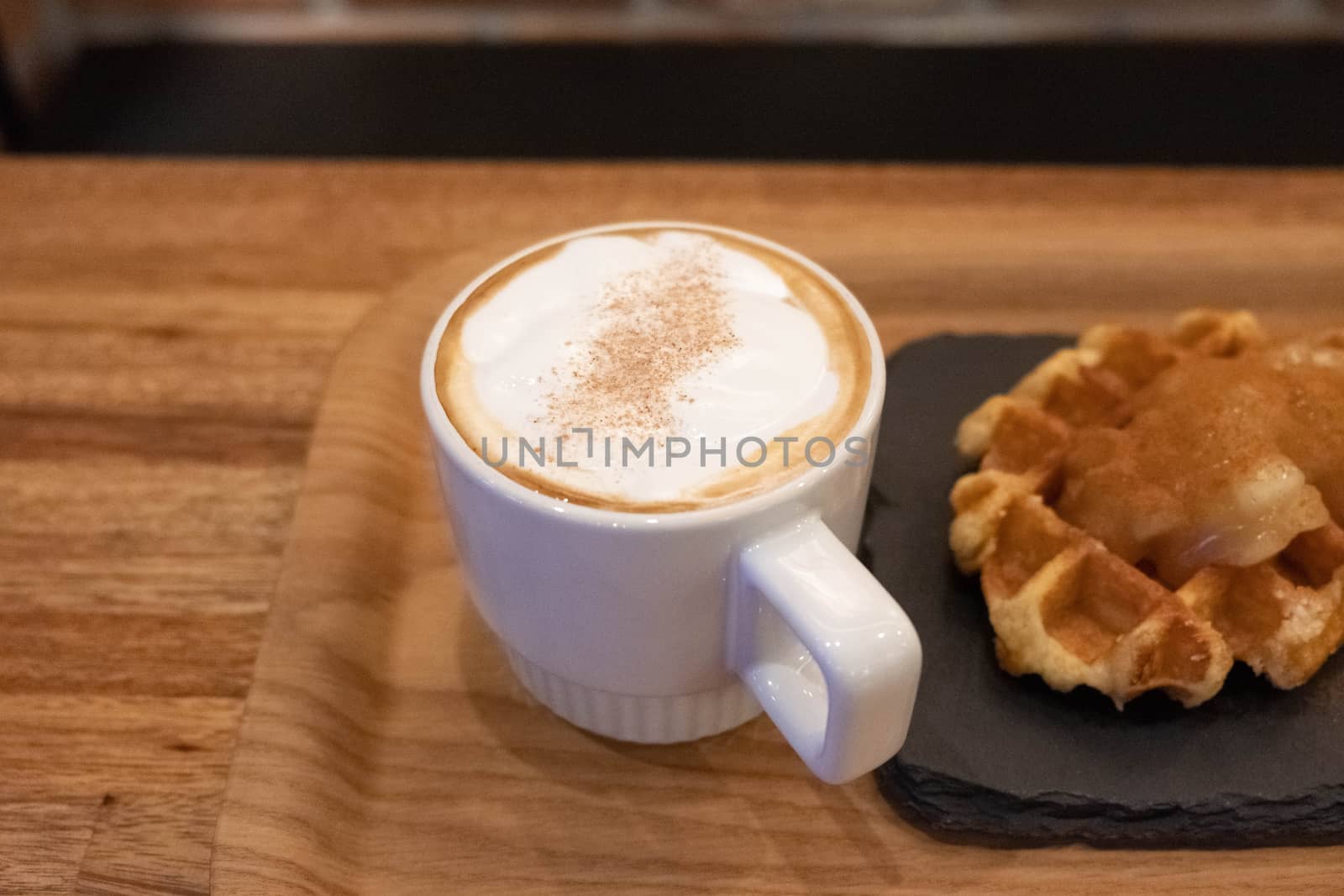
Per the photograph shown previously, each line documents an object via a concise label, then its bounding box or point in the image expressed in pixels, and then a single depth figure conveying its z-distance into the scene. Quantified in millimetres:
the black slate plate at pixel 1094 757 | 253
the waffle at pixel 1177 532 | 264
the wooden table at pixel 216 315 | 278
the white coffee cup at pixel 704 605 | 216
